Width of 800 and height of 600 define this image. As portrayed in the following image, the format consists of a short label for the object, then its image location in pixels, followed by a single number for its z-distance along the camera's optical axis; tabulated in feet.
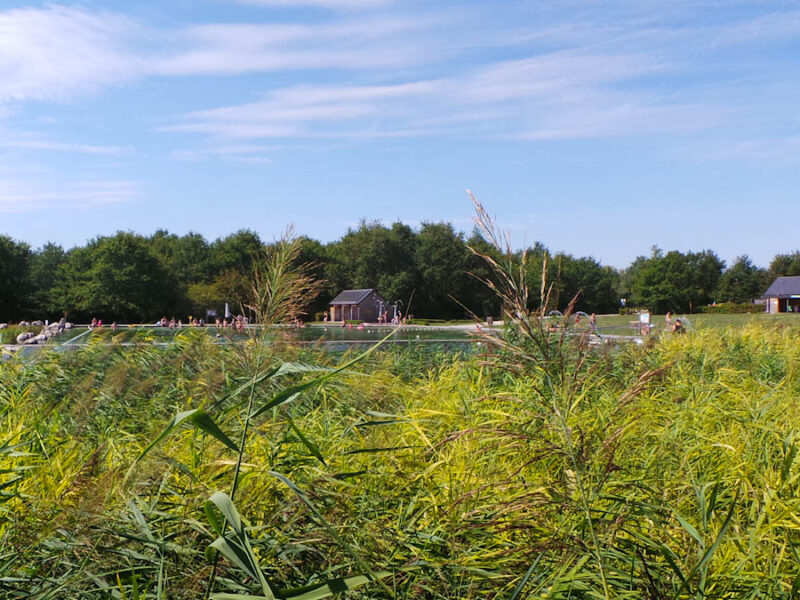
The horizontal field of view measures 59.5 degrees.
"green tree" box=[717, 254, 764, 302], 251.39
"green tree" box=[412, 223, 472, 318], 206.80
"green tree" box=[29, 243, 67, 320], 183.21
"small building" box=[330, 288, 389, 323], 188.34
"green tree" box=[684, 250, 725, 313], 248.52
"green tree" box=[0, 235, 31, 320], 175.42
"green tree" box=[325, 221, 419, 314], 206.80
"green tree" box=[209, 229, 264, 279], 193.16
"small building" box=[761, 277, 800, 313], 218.38
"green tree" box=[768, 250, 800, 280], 276.21
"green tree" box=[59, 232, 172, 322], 179.73
